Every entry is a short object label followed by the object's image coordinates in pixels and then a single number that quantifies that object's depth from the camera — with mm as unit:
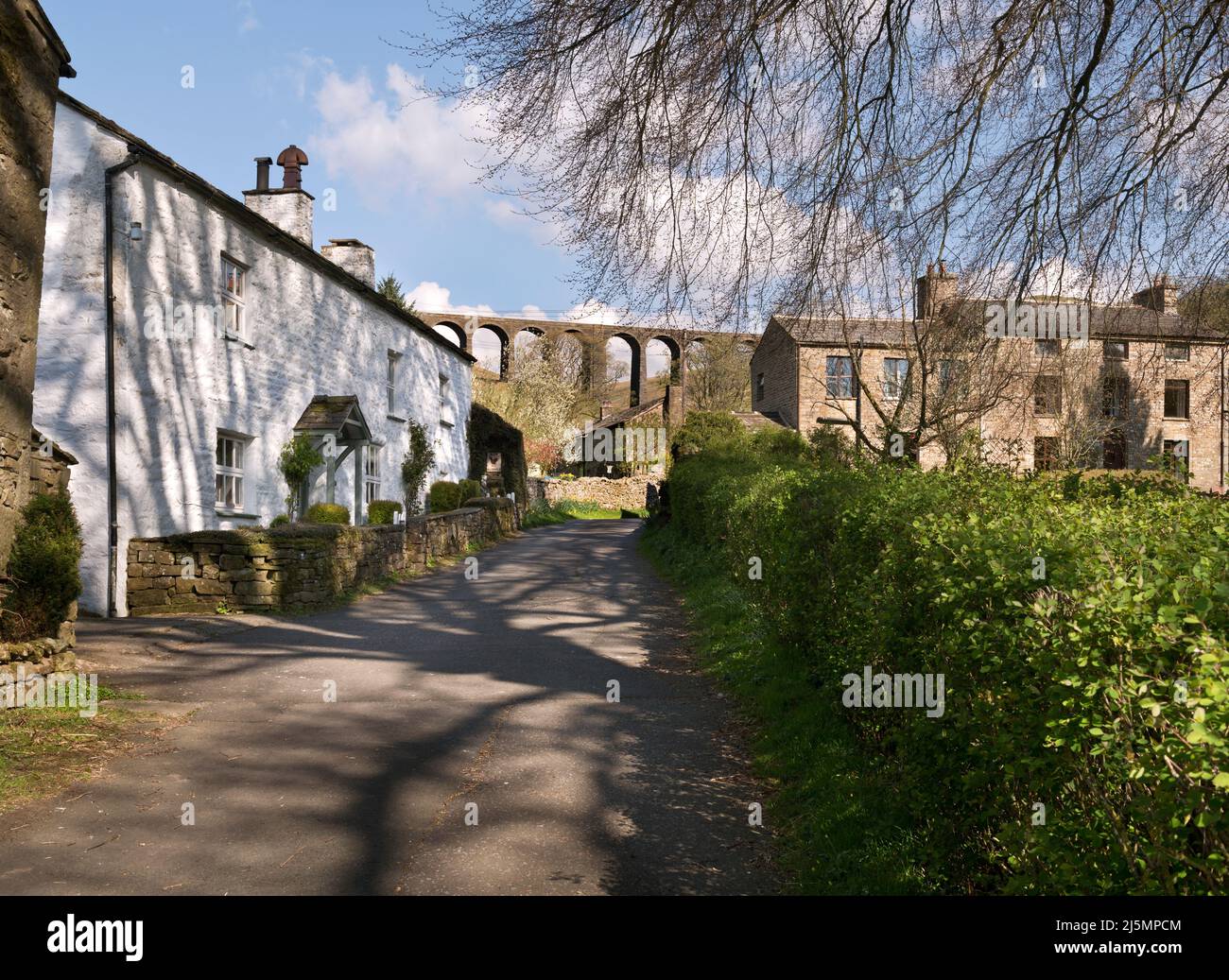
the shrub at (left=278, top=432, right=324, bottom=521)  17062
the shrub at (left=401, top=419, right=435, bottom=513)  25016
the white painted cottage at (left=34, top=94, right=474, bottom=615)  11914
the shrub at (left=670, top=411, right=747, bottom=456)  26047
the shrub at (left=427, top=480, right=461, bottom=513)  27047
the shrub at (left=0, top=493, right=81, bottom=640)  7637
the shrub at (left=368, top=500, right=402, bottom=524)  21969
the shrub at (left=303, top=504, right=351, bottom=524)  17922
